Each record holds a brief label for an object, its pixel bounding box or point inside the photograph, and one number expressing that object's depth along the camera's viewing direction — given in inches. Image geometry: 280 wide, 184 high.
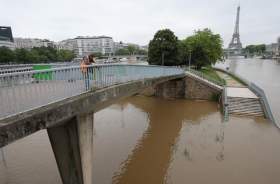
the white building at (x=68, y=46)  5103.3
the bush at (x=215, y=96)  744.5
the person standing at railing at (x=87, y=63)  209.2
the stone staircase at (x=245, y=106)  578.3
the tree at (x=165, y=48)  1081.4
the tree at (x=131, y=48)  4896.7
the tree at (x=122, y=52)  4306.1
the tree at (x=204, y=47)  1283.2
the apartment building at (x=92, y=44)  5123.0
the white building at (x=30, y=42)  4542.8
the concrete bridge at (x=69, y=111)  127.6
